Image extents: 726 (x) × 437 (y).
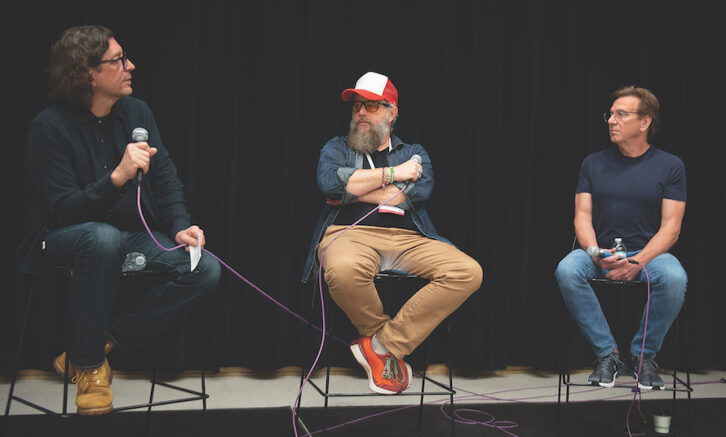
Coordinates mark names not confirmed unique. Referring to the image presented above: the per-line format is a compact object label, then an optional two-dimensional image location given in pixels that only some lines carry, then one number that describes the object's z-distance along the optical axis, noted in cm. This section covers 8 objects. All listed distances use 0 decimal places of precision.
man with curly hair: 204
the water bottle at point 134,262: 226
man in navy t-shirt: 255
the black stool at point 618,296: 354
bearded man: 238
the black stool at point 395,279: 243
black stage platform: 241
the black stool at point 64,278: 209
